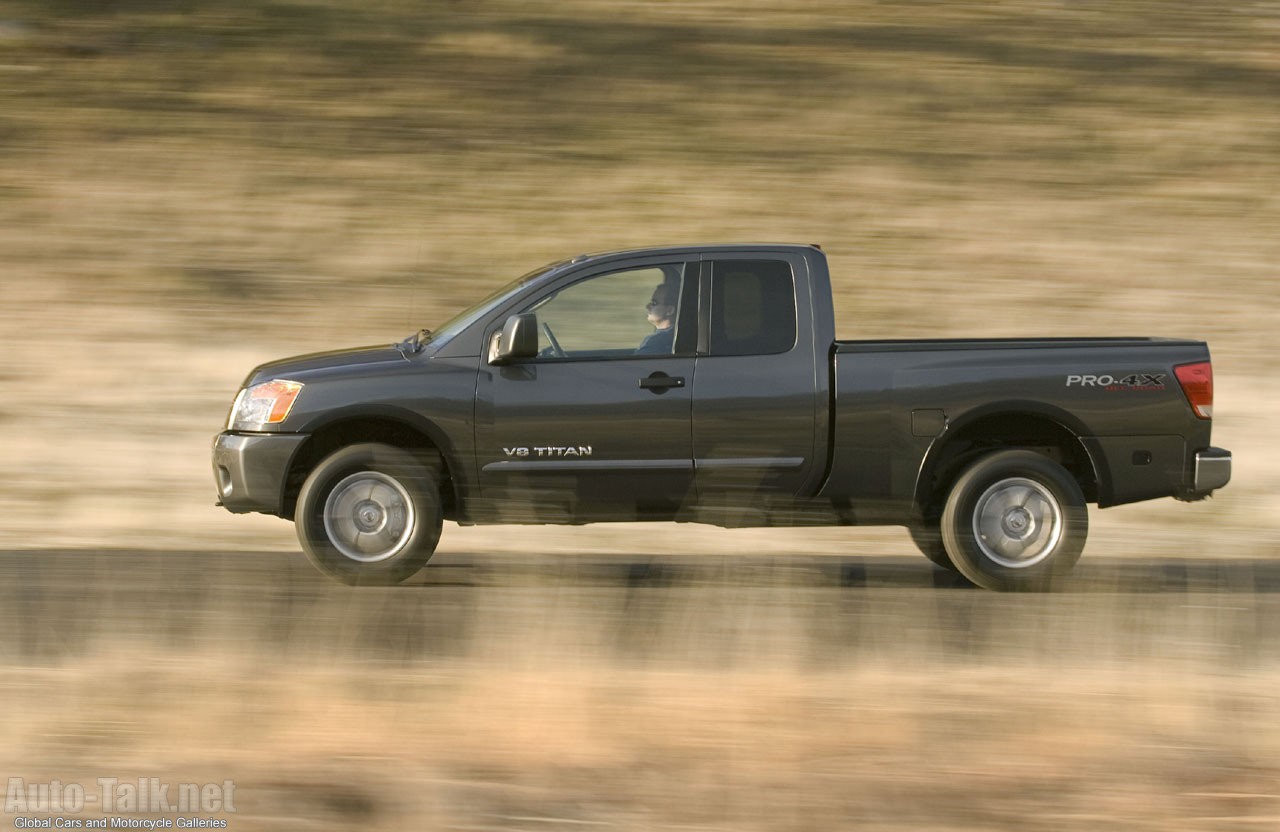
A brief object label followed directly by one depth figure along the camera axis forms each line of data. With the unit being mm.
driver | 16625
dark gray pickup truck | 16375
